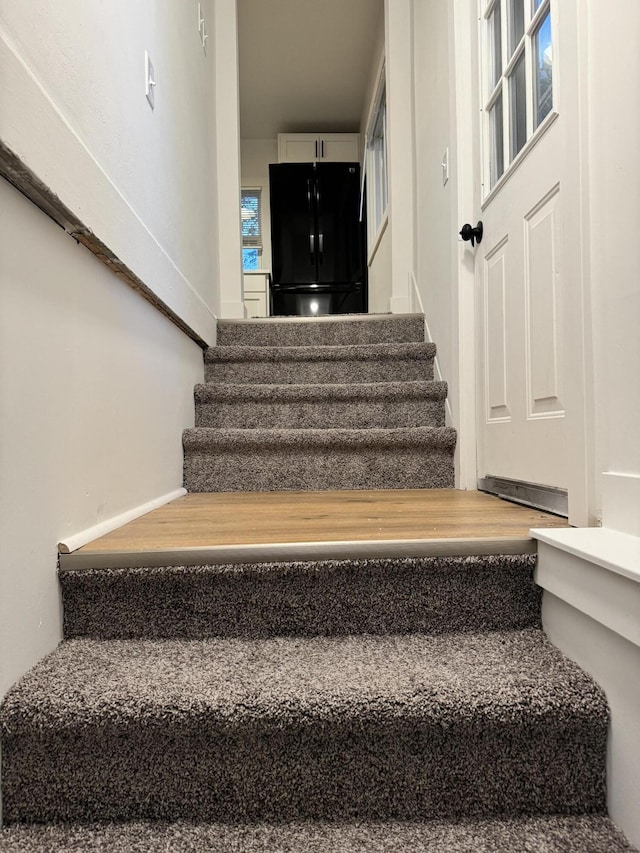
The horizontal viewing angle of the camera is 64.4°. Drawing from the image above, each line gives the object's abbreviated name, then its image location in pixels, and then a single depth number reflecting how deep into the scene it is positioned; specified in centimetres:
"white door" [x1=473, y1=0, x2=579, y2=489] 119
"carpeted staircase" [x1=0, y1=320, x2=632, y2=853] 66
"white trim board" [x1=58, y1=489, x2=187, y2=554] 85
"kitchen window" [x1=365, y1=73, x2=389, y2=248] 381
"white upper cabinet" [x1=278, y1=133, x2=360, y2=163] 534
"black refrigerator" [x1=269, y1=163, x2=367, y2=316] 506
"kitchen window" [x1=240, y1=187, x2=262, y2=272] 567
